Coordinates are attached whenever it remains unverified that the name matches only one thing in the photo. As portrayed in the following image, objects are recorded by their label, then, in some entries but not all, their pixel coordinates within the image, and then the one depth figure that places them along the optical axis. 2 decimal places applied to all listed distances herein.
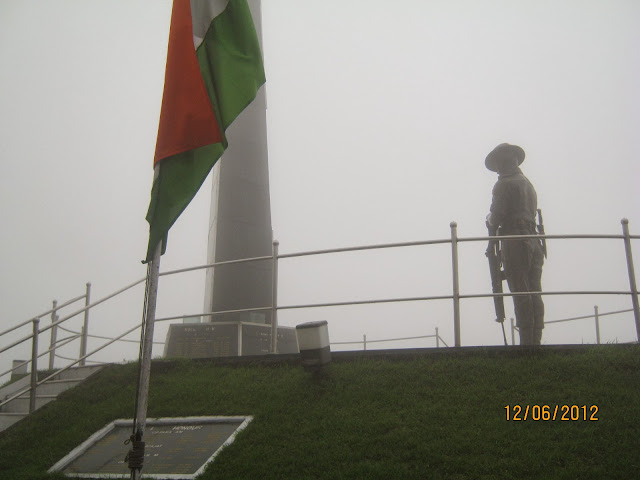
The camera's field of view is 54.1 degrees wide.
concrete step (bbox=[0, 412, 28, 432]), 6.57
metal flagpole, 3.46
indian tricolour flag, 3.95
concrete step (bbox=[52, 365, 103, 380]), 7.57
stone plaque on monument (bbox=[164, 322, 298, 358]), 9.21
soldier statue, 6.86
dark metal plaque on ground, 4.84
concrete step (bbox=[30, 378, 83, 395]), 7.35
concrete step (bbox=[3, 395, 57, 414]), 7.00
